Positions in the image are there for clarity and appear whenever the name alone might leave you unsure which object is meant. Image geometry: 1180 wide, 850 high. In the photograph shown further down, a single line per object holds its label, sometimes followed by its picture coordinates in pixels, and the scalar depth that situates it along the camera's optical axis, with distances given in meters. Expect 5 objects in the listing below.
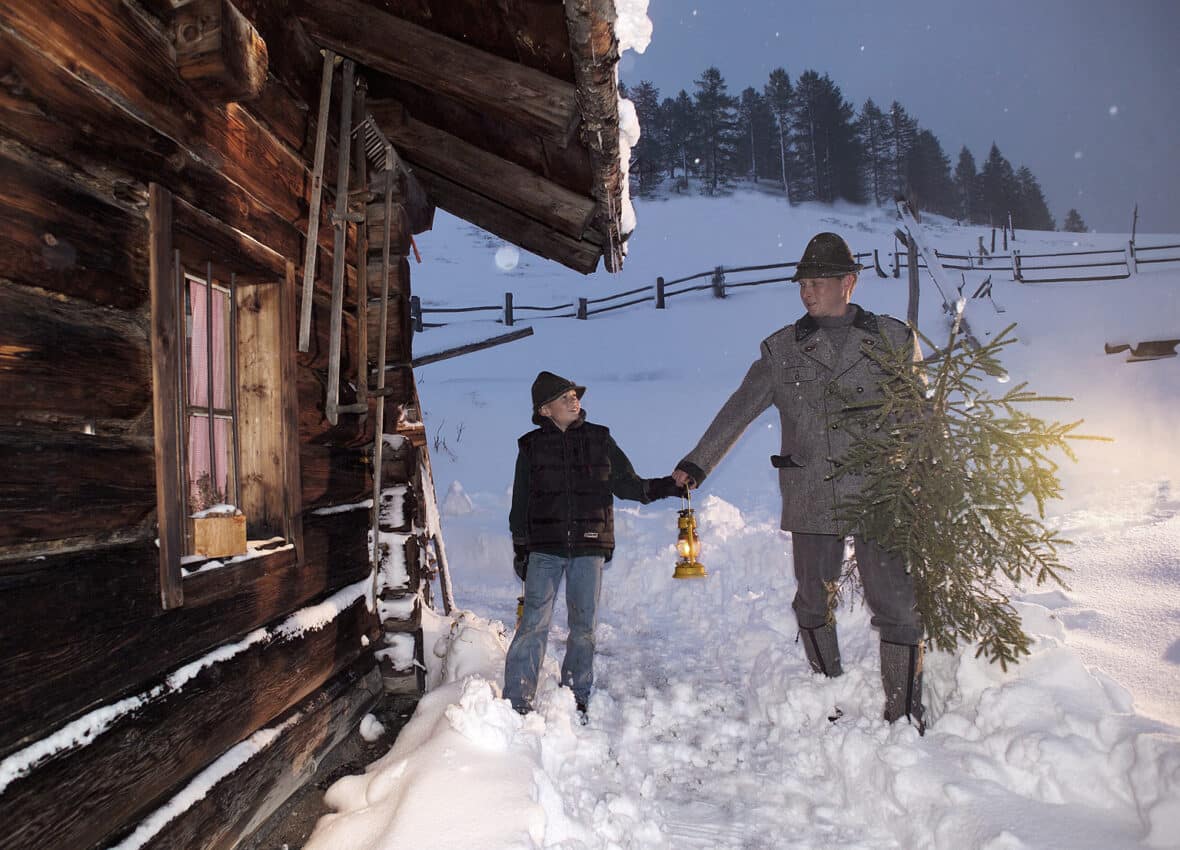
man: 3.60
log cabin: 1.71
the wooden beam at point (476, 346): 6.11
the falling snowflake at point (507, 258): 36.09
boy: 4.26
